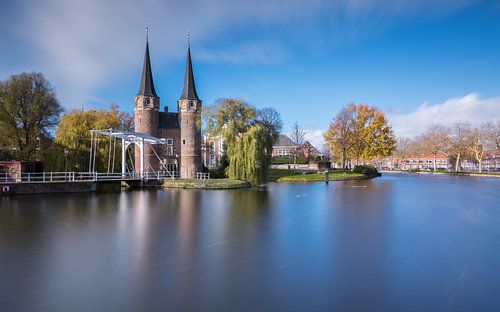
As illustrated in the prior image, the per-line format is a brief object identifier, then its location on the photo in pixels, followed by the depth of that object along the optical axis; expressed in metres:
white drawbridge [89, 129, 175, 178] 30.83
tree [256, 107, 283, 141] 34.97
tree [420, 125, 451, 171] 60.22
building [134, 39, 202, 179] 38.38
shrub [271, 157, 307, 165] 58.40
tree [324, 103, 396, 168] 46.47
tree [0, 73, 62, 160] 31.95
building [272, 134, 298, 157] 71.91
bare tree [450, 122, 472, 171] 55.66
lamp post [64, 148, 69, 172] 31.50
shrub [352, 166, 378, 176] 47.33
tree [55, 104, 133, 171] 32.50
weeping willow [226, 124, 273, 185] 31.09
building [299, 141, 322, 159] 70.79
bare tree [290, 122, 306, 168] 60.28
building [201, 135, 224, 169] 57.02
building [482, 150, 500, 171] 87.94
